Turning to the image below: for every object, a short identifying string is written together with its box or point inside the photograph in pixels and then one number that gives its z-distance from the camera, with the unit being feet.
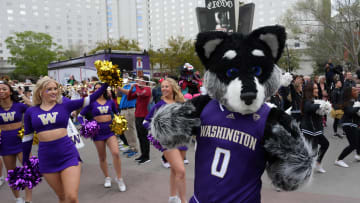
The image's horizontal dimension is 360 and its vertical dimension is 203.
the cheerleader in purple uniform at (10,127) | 13.57
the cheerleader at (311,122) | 16.29
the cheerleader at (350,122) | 17.25
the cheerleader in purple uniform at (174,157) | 11.41
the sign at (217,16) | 31.55
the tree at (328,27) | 63.98
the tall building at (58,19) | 244.01
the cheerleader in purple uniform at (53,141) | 9.87
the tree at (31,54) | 149.81
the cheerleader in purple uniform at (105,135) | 14.97
